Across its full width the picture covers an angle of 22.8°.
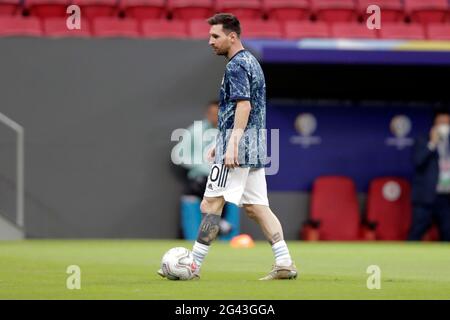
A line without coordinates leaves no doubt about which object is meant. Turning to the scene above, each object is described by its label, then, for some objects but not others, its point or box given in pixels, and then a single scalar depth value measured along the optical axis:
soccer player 9.79
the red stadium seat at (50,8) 19.59
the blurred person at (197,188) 18.77
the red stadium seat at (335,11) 20.59
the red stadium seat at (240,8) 20.11
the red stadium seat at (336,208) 19.89
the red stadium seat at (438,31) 20.41
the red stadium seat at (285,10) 20.44
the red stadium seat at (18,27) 19.06
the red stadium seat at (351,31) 20.05
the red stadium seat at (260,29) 19.53
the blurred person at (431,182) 19.19
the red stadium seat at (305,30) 19.83
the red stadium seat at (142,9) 20.05
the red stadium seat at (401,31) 20.28
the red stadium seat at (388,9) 20.78
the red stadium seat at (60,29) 19.22
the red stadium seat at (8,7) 19.47
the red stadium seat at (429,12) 20.98
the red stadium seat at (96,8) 19.77
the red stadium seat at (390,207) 20.11
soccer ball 9.84
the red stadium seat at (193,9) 20.05
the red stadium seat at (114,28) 19.41
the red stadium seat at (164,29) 19.53
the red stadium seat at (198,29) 19.50
